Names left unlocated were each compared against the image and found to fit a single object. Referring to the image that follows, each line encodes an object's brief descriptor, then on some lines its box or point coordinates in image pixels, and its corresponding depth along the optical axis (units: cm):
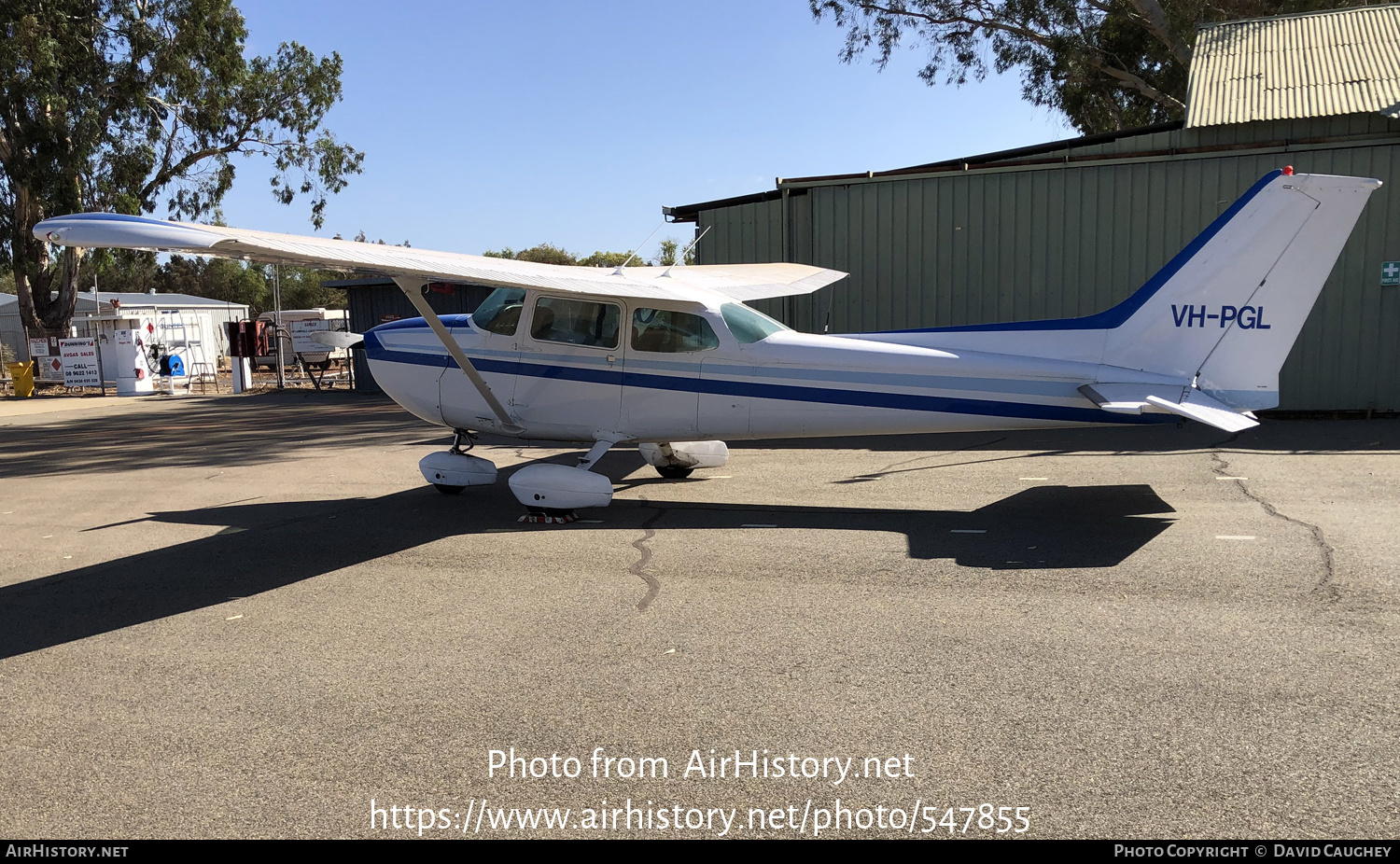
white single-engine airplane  710
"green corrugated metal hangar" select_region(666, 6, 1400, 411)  1316
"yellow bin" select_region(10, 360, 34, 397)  2469
